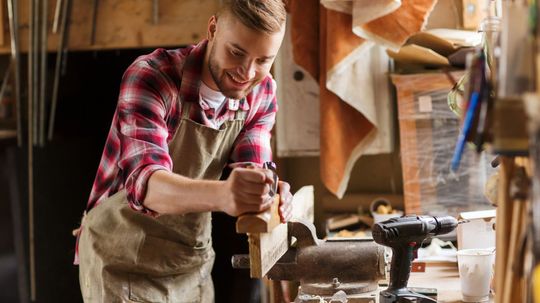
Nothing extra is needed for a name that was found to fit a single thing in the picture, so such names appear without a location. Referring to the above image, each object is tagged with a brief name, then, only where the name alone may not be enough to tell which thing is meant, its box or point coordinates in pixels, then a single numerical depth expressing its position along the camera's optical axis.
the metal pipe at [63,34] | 3.89
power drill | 2.11
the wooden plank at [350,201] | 3.89
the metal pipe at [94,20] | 3.89
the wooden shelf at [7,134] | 4.27
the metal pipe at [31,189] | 4.19
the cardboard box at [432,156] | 3.52
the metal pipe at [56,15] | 3.87
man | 1.96
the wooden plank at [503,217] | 1.37
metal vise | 2.22
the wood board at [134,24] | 3.84
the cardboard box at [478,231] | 2.64
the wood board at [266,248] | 1.88
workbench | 2.35
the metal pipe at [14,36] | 3.93
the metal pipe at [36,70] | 3.91
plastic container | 2.25
